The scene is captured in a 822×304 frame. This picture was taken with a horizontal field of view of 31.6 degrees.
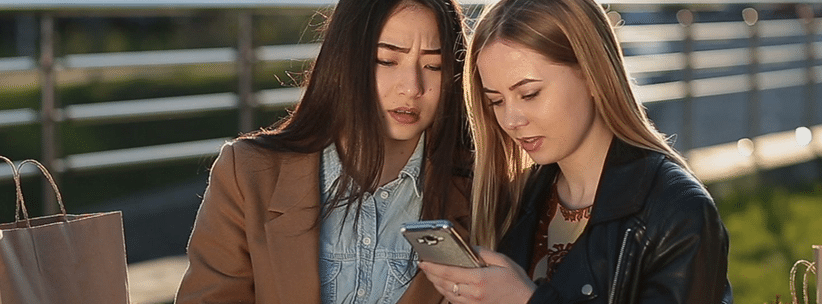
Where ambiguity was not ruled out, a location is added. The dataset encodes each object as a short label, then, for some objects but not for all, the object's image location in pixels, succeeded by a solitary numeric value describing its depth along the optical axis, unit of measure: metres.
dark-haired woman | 3.29
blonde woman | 2.76
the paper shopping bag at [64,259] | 2.89
